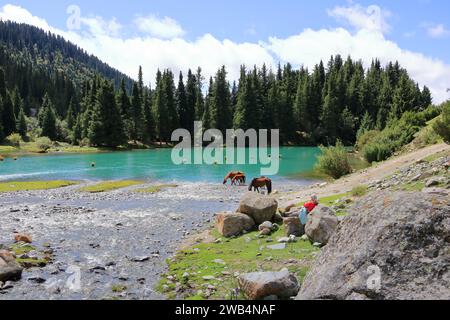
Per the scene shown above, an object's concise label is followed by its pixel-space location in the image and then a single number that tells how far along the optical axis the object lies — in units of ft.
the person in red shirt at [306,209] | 53.42
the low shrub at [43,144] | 307.13
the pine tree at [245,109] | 370.73
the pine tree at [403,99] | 310.63
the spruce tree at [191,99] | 404.57
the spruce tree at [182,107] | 404.77
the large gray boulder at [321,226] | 47.98
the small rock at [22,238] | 61.62
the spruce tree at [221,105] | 374.02
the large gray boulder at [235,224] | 61.16
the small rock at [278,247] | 49.89
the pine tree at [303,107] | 398.21
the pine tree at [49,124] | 375.45
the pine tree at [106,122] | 325.62
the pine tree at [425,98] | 362.94
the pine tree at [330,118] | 386.11
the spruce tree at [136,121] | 358.84
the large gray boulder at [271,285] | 34.14
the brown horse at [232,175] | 132.67
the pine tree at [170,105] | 375.49
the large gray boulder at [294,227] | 53.93
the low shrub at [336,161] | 127.03
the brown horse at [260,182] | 108.15
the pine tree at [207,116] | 373.61
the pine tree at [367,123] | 315.04
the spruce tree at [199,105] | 392.27
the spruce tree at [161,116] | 368.27
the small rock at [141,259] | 52.75
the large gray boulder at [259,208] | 62.39
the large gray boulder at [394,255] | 25.35
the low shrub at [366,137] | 200.93
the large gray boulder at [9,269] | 44.69
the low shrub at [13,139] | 333.21
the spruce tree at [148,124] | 362.88
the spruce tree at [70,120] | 401.12
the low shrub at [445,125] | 107.45
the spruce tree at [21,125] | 366.90
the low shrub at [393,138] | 154.10
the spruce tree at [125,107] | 356.38
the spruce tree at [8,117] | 356.18
